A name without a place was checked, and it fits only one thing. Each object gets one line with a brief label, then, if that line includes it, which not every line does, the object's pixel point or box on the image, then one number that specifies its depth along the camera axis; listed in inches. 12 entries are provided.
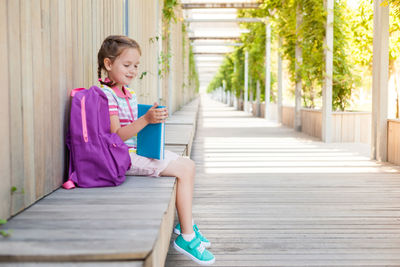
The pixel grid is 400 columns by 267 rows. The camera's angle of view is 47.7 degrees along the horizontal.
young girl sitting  84.7
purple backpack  83.4
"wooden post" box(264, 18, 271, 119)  578.6
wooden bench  50.3
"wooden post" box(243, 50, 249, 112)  778.5
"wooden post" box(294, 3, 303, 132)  375.0
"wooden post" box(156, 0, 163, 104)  302.2
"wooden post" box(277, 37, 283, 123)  487.2
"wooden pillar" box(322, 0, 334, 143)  311.7
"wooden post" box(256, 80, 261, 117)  668.1
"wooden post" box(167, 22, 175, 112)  390.0
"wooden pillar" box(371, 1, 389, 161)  217.6
